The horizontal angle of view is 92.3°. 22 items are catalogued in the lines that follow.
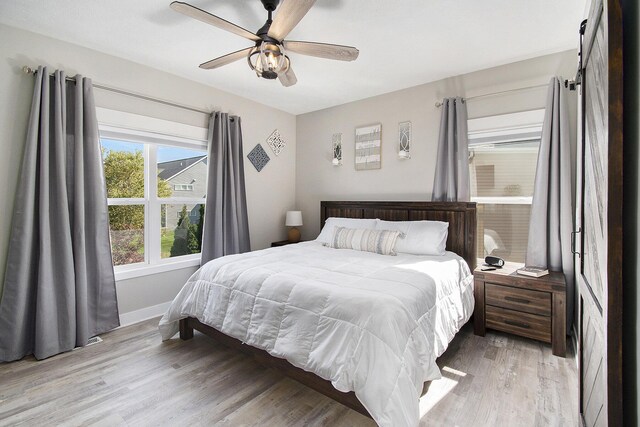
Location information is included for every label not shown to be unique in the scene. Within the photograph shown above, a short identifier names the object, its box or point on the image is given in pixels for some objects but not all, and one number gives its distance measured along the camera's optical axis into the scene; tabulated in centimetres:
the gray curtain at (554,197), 267
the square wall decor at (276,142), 449
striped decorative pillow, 307
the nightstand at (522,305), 244
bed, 153
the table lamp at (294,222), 446
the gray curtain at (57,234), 239
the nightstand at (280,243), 431
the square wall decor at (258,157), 421
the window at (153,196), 313
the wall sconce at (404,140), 369
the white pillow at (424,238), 298
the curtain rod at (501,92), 289
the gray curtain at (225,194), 362
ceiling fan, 179
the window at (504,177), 304
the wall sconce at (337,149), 434
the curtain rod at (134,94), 245
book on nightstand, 260
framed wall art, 396
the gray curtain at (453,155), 322
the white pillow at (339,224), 355
